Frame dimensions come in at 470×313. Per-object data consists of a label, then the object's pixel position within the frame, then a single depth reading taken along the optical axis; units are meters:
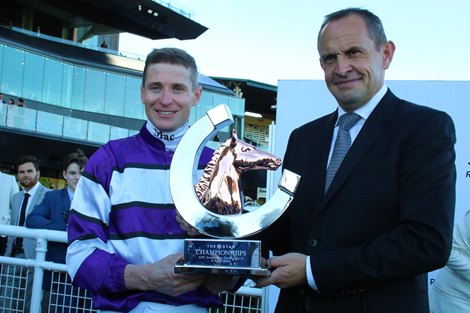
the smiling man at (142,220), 1.66
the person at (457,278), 2.80
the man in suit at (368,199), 1.51
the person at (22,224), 3.46
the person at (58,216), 3.36
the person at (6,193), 5.06
